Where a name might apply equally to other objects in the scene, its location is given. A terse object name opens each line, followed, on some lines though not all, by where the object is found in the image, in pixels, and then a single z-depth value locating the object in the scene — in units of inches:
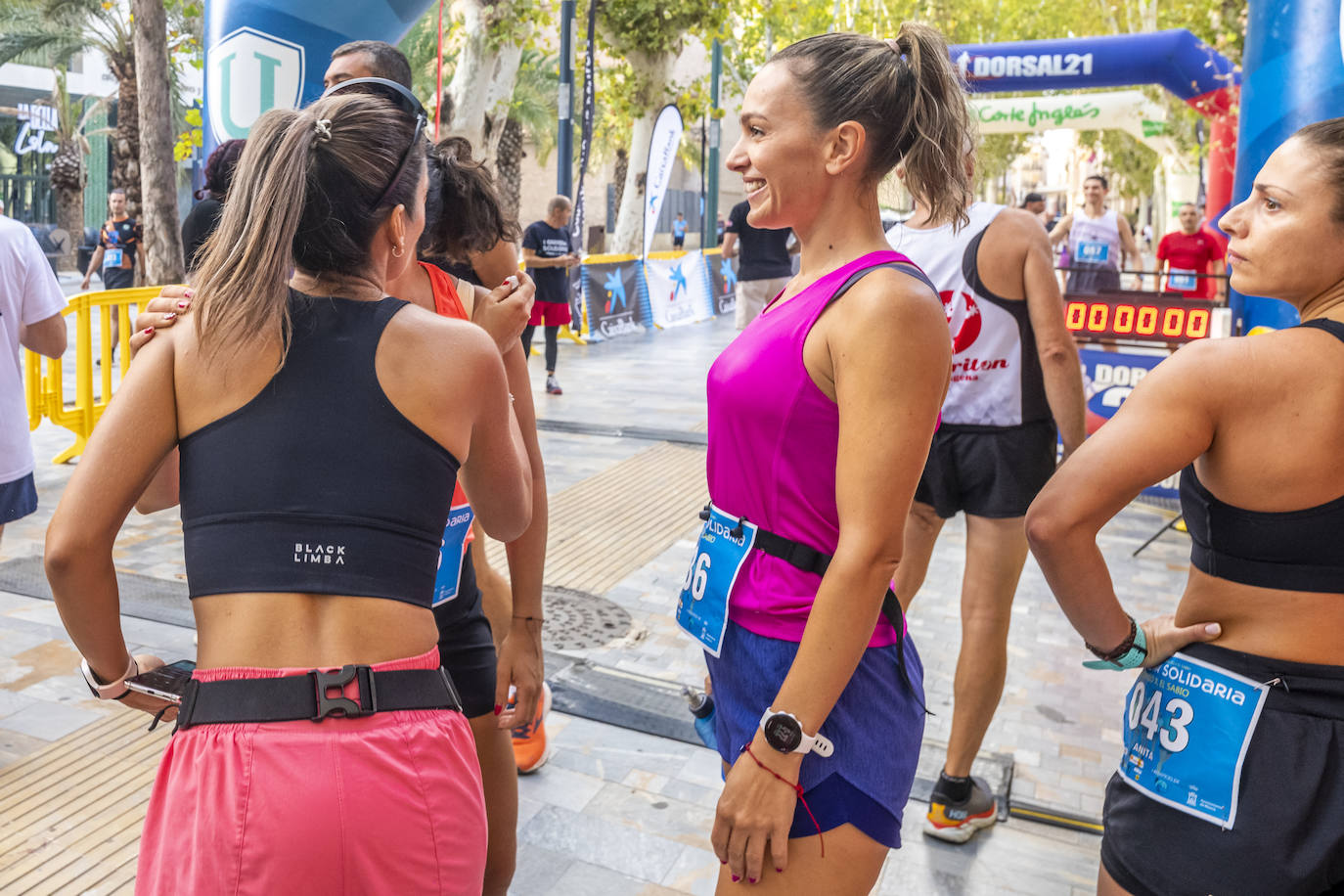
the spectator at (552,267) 426.0
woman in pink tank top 61.5
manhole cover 183.9
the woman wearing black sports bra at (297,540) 54.3
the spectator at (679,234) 1257.3
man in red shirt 474.0
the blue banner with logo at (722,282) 804.6
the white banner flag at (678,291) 691.4
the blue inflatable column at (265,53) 200.1
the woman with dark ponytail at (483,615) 90.0
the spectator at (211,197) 139.2
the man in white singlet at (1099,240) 483.5
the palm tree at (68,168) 1169.4
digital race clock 288.8
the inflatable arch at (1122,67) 466.6
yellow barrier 282.4
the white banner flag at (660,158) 582.2
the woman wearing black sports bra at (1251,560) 62.4
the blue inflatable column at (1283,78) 160.6
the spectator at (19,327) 149.2
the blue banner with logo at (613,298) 611.2
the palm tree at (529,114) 1029.2
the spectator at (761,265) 408.5
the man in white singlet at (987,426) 127.0
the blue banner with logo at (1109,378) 284.5
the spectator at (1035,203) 547.0
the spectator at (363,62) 114.8
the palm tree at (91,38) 781.3
